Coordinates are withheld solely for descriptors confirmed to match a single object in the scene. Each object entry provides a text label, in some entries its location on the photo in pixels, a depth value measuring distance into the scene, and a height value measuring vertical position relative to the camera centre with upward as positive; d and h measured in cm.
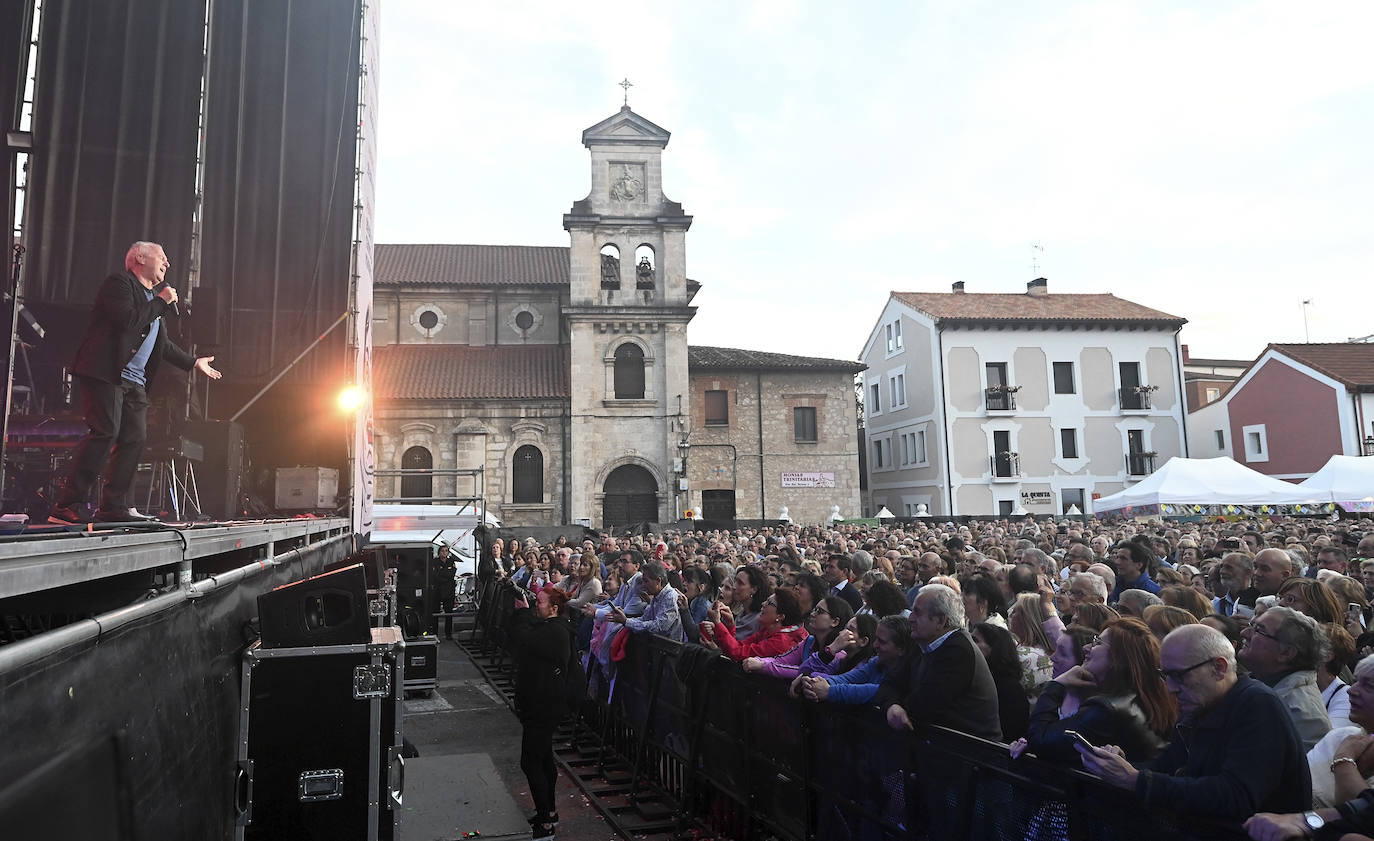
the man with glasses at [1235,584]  713 -61
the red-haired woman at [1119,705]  381 -85
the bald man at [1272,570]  655 -46
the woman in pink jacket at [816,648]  578 -91
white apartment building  3822 +487
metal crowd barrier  352 -138
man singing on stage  464 +80
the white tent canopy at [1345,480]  1755 +54
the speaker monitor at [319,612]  399 -42
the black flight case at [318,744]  385 -98
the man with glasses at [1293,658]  379 -65
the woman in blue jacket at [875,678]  491 -93
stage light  1085 +148
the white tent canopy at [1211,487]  1847 +46
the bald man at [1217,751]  301 -86
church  3262 +434
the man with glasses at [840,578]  869 -67
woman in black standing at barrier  658 -132
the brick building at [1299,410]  3441 +405
